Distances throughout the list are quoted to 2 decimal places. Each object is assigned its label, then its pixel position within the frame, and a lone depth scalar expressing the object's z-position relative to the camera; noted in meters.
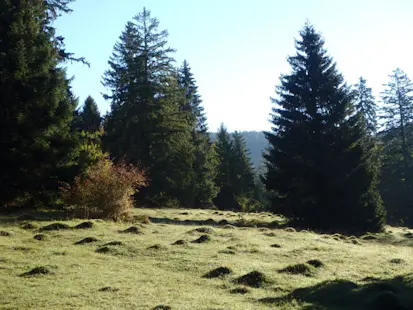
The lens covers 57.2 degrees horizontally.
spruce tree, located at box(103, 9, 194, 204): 32.00
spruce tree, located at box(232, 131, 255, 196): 54.66
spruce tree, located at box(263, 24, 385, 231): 23.34
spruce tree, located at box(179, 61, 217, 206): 42.84
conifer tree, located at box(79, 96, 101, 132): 51.00
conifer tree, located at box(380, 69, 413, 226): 40.03
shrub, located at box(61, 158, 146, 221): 16.39
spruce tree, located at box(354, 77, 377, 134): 46.03
